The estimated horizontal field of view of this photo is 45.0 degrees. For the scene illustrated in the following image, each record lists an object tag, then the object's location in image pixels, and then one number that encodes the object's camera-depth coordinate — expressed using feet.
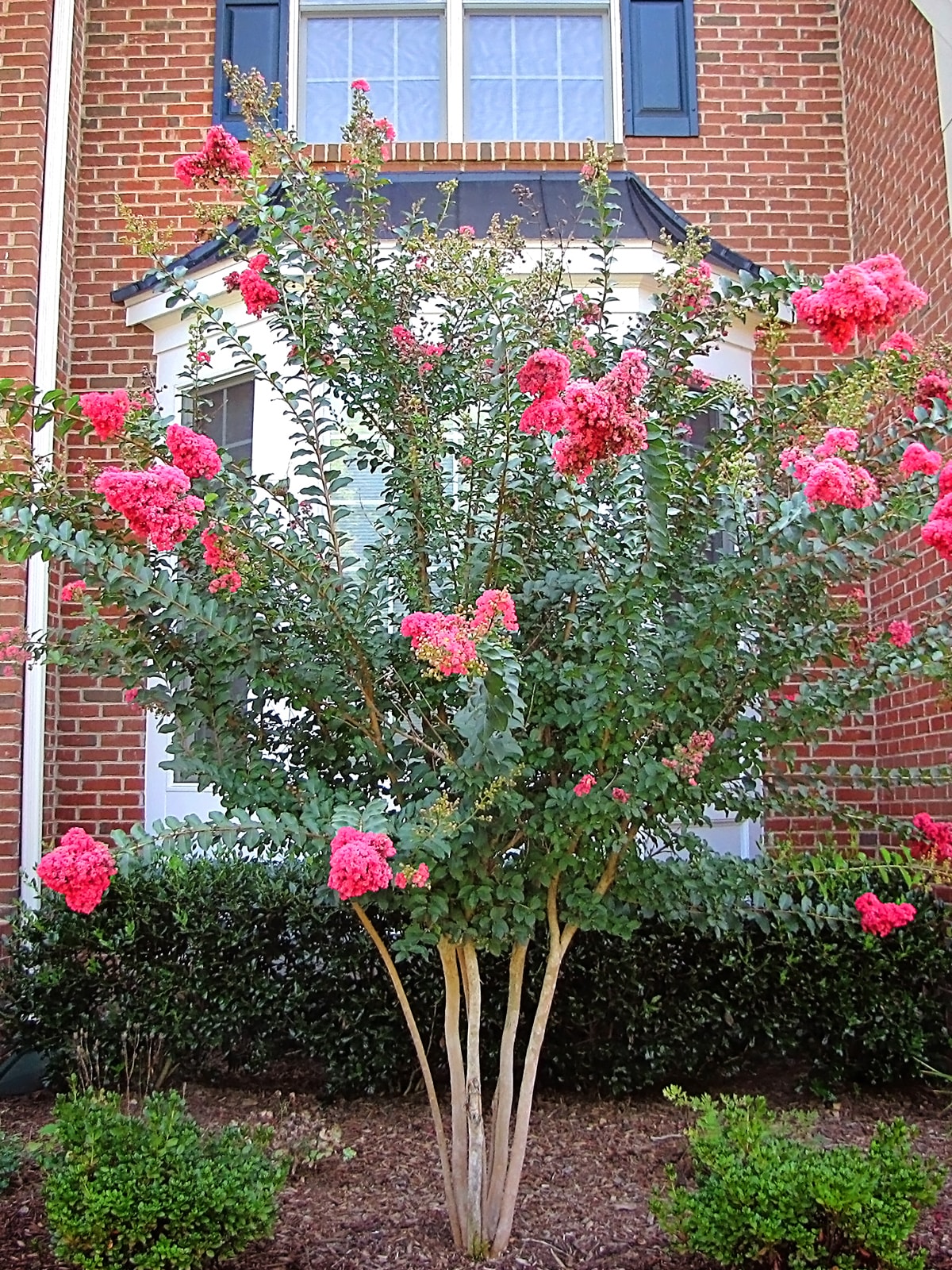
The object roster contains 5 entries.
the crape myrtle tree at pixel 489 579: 8.75
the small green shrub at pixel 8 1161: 11.00
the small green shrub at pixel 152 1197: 8.95
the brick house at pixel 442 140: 17.58
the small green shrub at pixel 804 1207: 8.54
